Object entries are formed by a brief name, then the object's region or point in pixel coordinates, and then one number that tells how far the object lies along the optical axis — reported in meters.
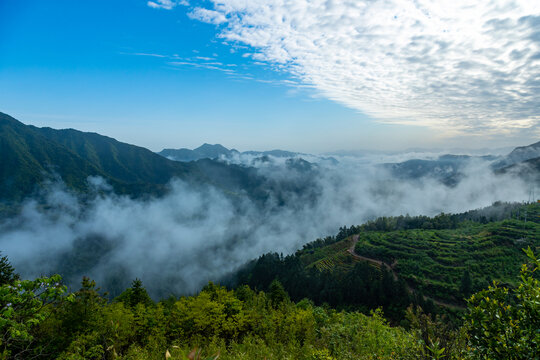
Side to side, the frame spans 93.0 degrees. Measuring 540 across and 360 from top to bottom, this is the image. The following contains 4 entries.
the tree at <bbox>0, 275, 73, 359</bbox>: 8.20
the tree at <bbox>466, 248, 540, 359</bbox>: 6.54
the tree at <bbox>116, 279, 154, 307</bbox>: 39.16
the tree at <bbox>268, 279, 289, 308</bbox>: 44.47
